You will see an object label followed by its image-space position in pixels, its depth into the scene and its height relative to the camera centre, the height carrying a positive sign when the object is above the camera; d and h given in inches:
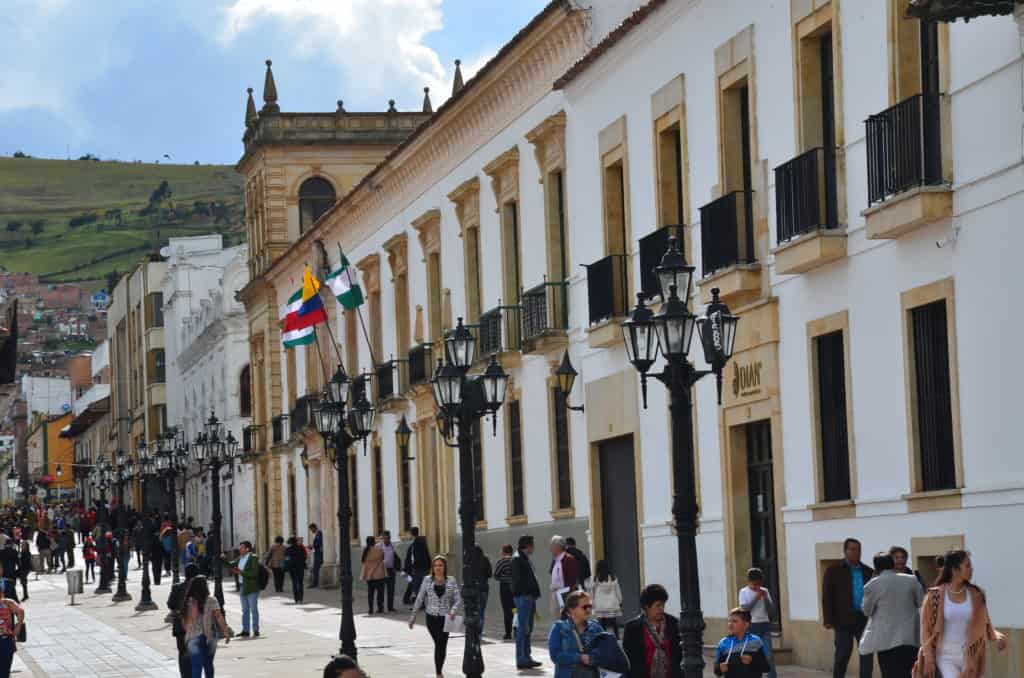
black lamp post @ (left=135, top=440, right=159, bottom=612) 1724.9 +53.9
